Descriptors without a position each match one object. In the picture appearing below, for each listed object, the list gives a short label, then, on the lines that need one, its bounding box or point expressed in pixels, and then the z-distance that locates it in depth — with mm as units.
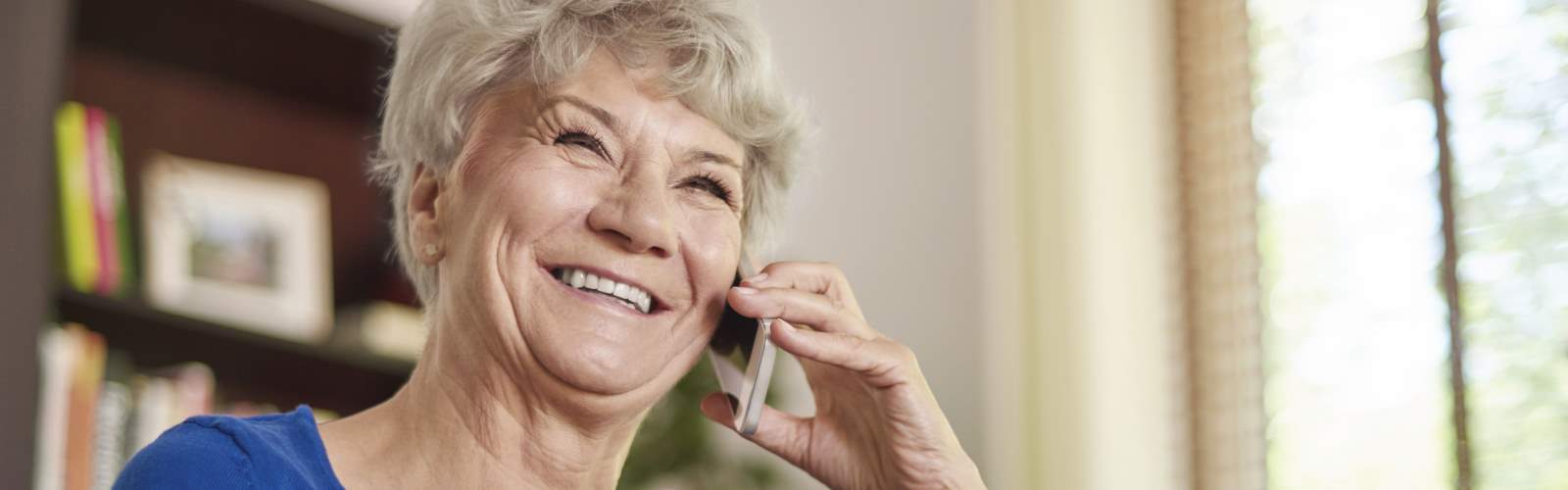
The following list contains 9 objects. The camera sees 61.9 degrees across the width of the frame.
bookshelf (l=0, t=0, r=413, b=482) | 1648
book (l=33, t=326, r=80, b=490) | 1754
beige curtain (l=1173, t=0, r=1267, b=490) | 3164
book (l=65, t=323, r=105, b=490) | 1807
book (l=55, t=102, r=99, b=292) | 1856
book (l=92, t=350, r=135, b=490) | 1854
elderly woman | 1144
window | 2676
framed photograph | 2064
